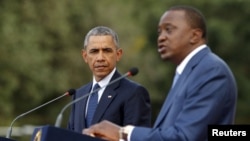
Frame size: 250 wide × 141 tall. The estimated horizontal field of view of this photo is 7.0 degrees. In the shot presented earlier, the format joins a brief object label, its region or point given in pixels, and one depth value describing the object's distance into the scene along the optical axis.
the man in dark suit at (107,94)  15.25
